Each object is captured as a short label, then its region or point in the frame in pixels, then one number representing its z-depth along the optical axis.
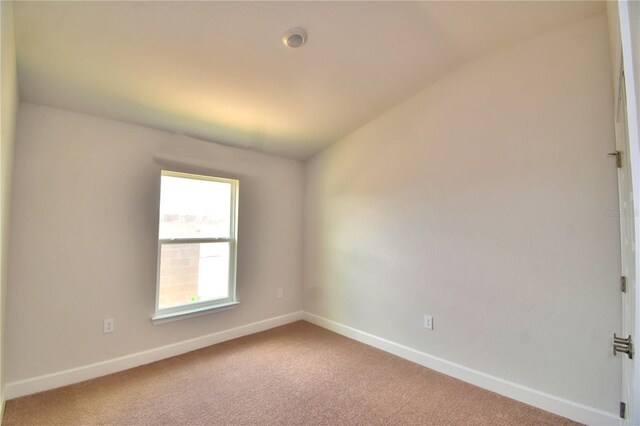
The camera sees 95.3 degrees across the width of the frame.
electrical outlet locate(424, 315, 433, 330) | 2.67
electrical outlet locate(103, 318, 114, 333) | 2.49
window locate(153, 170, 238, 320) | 2.91
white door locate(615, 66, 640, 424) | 1.08
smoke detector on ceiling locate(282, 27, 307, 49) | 1.94
